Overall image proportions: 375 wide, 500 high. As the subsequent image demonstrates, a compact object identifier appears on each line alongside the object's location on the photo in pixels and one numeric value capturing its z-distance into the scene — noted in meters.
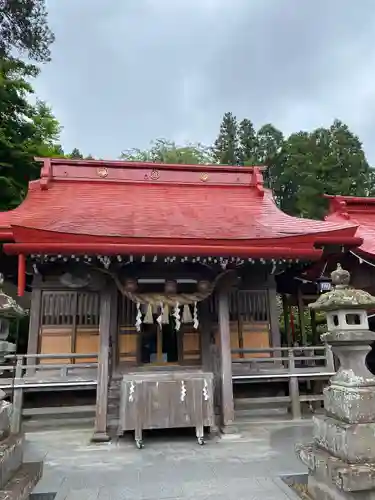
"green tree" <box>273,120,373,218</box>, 24.59
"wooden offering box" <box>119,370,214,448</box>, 5.74
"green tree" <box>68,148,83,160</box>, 33.49
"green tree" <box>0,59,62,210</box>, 13.15
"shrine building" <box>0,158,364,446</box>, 5.89
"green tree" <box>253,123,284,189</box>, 31.07
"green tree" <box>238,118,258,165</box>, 33.50
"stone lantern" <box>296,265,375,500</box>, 3.15
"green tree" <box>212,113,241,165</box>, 33.25
